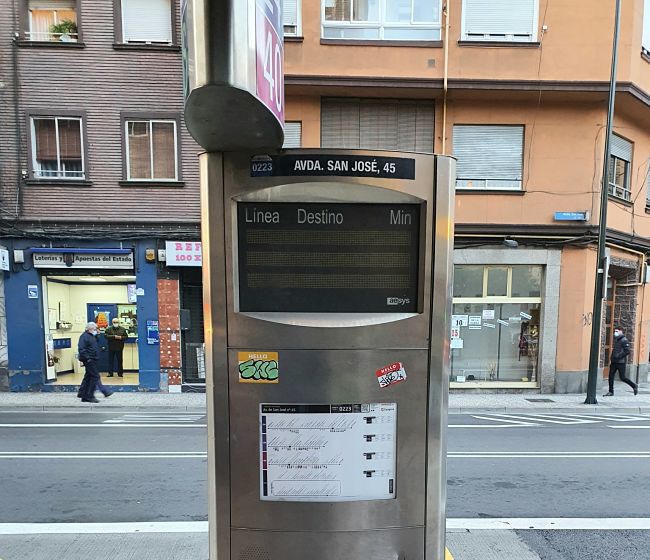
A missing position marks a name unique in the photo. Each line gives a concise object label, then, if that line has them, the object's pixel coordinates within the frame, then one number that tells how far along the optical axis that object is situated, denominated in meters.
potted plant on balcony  10.95
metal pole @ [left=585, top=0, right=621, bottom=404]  9.84
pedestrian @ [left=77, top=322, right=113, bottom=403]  9.71
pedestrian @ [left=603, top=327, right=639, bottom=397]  11.23
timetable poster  1.80
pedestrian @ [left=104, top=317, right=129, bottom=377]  11.88
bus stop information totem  1.72
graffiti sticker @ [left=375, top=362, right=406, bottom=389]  1.77
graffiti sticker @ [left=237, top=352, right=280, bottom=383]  1.75
